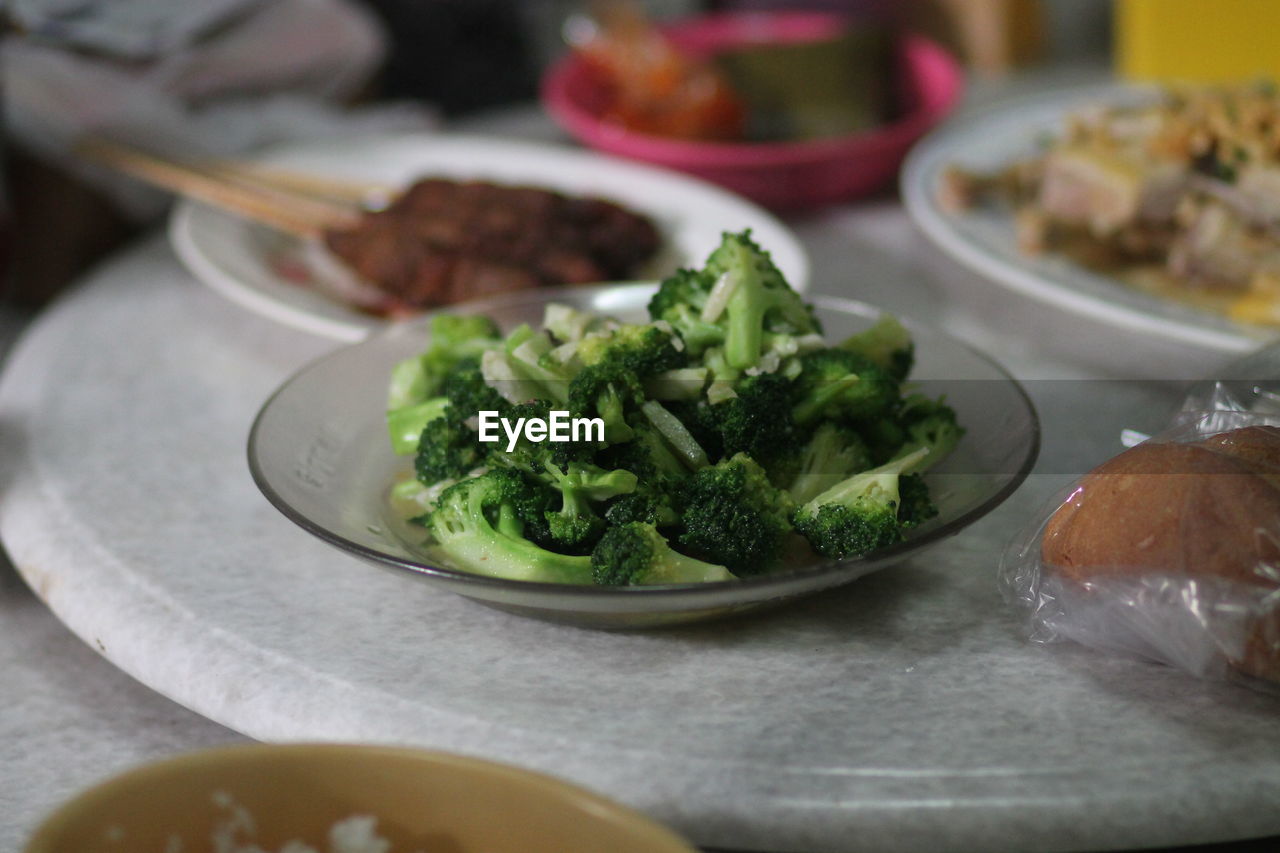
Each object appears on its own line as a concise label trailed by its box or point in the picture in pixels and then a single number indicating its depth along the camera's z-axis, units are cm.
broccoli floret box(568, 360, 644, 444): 73
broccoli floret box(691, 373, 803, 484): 73
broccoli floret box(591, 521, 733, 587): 71
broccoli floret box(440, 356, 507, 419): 74
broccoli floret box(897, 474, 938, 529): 73
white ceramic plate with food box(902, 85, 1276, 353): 83
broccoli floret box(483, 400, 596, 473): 73
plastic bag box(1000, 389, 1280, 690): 69
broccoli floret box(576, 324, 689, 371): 74
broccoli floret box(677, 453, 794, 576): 72
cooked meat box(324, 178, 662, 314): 88
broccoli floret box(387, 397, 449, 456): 76
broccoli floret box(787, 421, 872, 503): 74
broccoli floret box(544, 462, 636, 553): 72
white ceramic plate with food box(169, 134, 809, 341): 87
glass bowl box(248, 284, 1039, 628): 71
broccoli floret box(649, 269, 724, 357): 75
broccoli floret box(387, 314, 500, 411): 78
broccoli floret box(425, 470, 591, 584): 72
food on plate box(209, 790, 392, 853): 62
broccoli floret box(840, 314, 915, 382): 77
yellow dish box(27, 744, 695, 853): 60
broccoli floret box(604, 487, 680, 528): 72
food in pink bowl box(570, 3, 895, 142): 102
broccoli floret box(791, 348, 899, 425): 74
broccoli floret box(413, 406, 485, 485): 74
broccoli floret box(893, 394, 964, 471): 75
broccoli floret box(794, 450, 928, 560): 72
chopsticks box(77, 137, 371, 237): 93
